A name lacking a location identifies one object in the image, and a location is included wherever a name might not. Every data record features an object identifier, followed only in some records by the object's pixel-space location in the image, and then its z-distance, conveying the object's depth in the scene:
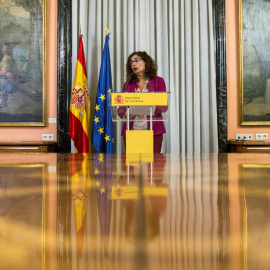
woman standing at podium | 3.70
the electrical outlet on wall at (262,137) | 5.09
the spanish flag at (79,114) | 4.66
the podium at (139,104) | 2.90
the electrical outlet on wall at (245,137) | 5.09
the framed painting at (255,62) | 5.11
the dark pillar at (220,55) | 5.02
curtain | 4.97
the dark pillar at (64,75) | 5.02
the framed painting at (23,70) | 5.12
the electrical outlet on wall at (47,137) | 5.10
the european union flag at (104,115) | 4.57
